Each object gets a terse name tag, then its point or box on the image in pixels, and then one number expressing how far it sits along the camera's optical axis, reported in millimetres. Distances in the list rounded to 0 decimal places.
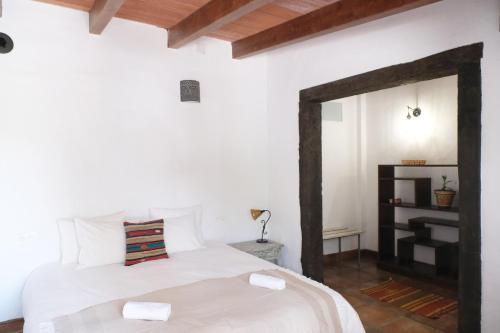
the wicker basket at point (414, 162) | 4172
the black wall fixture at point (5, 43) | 2781
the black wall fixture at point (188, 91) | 3572
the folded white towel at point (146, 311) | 1816
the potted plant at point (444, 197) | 3869
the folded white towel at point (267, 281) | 2232
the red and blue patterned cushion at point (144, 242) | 2854
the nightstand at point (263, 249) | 3668
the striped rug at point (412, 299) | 3228
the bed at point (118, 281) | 2041
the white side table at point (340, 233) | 4367
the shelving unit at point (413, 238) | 3870
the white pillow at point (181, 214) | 3387
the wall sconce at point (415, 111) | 4359
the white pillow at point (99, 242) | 2789
